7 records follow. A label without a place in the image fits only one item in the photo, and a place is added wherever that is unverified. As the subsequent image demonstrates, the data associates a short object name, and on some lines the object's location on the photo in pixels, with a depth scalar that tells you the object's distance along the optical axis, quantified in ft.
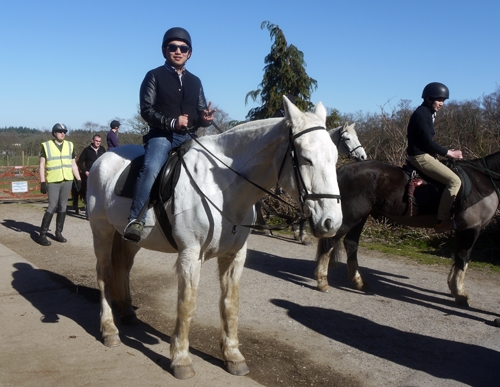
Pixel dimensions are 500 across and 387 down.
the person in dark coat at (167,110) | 14.01
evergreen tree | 43.32
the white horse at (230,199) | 11.30
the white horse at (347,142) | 31.78
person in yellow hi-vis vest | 32.78
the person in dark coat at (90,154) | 42.32
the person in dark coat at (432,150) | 21.71
